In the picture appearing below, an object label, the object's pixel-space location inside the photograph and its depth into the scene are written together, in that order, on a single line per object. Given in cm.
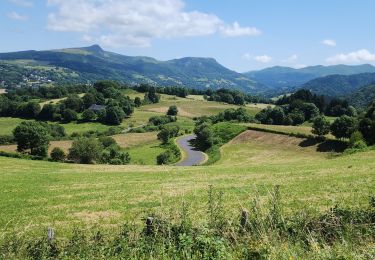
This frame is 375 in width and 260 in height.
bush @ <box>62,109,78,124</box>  17762
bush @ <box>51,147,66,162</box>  9875
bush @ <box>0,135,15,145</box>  12971
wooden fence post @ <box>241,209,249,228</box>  1206
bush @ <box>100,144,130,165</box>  10161
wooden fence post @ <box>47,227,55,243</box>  1193
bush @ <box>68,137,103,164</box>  9888
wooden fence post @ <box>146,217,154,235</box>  1185
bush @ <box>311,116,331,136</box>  9678
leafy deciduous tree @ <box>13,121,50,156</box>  10469
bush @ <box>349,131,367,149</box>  7312
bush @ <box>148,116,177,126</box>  17888
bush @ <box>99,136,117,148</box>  12238
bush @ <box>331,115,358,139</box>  9006
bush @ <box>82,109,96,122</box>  17862
